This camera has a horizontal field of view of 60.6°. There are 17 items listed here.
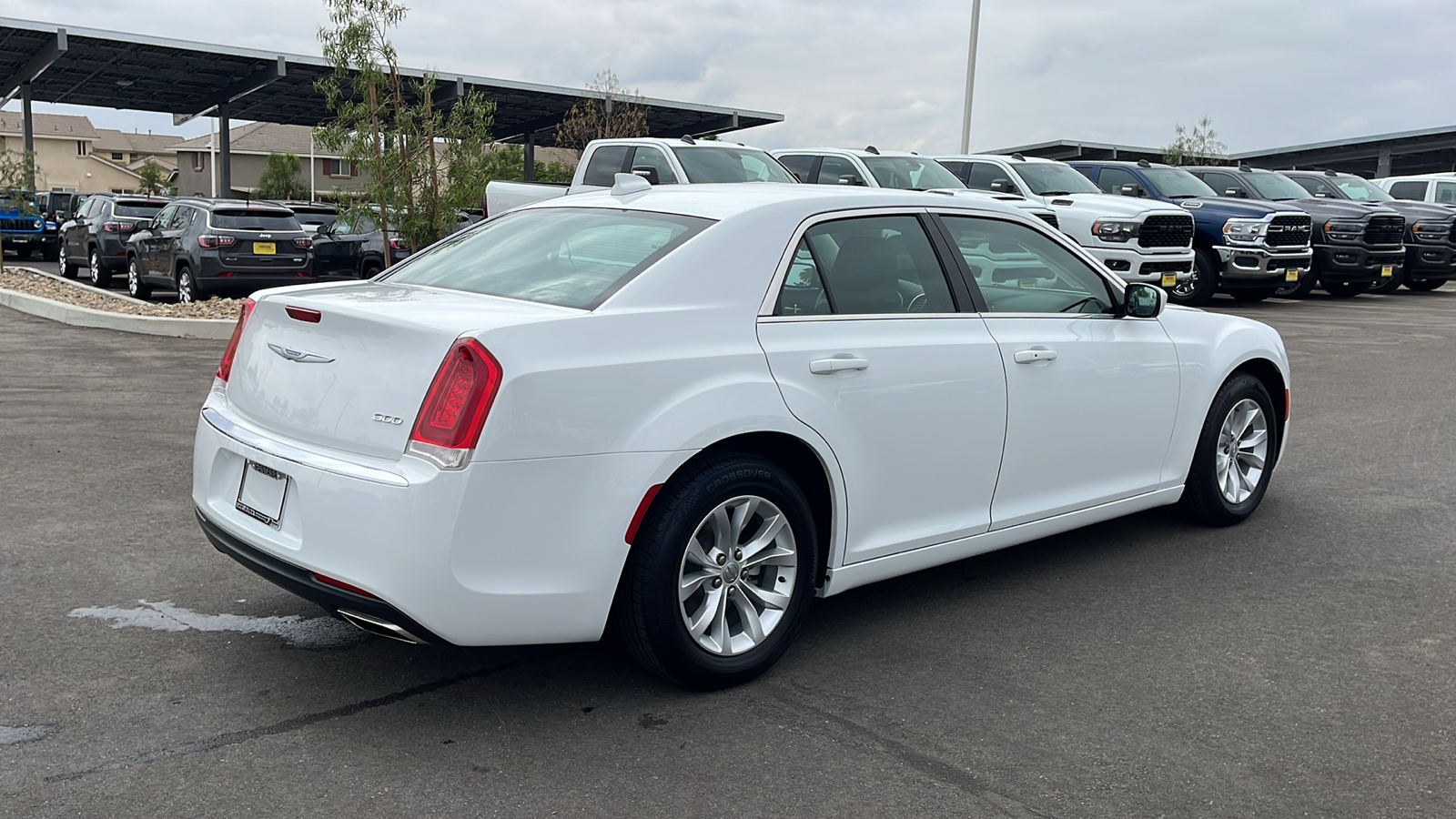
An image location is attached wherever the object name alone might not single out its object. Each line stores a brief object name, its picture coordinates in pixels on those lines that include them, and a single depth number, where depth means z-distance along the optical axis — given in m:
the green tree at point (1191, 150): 42.84
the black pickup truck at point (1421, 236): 20.84
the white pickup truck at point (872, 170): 16.64
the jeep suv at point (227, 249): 15.74
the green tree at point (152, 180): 80.75
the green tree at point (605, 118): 33.66
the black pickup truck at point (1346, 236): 19.17
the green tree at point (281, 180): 66.69
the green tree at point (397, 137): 14.77
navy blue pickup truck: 17.20
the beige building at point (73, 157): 90.00
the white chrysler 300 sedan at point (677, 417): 3.38
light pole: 26.92
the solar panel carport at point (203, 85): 28.25
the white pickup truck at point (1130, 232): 15.62
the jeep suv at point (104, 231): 19.45
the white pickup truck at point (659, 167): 14.12
